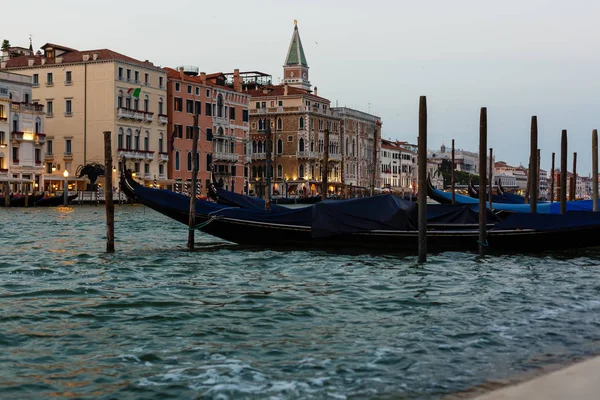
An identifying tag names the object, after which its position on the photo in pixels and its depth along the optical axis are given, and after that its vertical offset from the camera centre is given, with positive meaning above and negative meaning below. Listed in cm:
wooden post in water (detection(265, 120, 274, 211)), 2785 +82
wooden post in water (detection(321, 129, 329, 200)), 2364 -6
